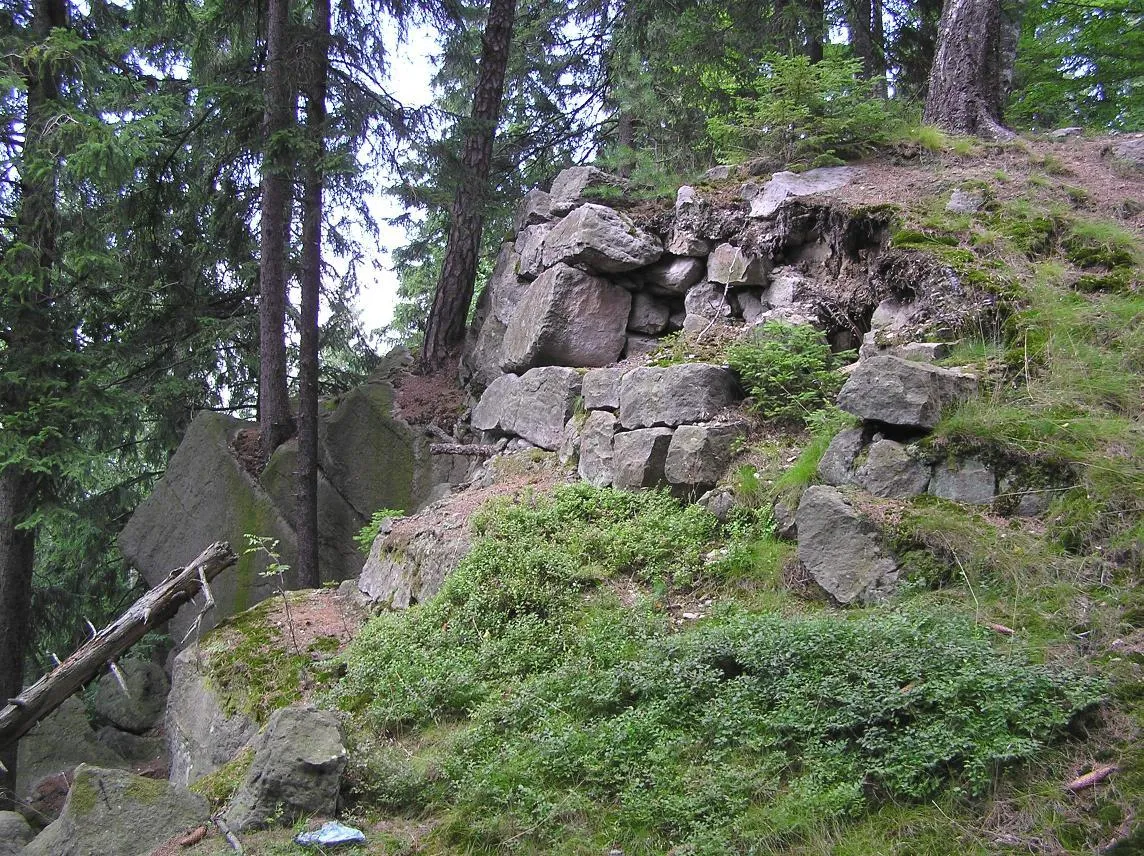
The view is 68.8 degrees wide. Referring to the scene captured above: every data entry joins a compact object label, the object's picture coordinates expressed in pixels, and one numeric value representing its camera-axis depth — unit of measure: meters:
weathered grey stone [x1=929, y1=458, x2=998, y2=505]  5.26
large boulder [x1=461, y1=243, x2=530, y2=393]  11.13
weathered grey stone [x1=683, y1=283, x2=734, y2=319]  8.76
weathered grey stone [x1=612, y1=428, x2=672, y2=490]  7.07
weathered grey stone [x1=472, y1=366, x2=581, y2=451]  8.87
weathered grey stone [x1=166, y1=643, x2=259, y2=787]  6.85
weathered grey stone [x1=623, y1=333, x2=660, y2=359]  9.18
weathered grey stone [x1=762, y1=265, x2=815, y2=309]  8.03
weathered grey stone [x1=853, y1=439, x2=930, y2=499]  5.49
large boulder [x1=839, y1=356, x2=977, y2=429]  5.62
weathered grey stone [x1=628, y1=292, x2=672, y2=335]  9.45
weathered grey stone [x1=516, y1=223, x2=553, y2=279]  10.42
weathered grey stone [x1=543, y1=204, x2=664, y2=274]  9.26
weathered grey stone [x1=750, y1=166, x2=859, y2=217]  8.65
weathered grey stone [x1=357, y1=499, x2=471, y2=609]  7.47
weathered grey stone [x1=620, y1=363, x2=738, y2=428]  7.22
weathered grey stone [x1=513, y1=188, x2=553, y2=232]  10.88
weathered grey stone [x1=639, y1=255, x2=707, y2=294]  9.16
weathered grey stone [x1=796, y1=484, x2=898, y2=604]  5.07
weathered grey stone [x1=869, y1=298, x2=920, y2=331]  7.02
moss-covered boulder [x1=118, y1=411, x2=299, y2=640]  11.98
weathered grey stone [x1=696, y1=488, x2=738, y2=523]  6.39
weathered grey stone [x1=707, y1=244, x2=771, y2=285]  8.53
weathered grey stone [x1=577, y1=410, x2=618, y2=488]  7.48
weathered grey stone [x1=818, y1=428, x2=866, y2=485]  5.82
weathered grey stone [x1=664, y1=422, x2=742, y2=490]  6.83
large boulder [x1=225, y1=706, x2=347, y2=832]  4.57
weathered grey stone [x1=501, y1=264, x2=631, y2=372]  9.31
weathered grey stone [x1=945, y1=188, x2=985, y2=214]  7.82
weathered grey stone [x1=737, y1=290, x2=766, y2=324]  8.43
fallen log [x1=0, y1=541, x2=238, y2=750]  8.30
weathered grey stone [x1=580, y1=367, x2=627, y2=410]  8.09
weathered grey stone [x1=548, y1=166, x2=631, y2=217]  10.14
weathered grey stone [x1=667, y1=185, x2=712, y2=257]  9.10
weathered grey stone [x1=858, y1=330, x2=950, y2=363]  6.26
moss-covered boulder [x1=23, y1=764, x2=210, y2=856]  4.88
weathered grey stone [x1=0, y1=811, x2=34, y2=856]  5.75
